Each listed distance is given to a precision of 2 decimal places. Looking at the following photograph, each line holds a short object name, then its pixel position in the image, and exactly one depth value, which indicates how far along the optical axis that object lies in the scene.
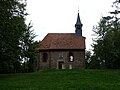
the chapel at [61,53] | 36.02
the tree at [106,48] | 33.09
